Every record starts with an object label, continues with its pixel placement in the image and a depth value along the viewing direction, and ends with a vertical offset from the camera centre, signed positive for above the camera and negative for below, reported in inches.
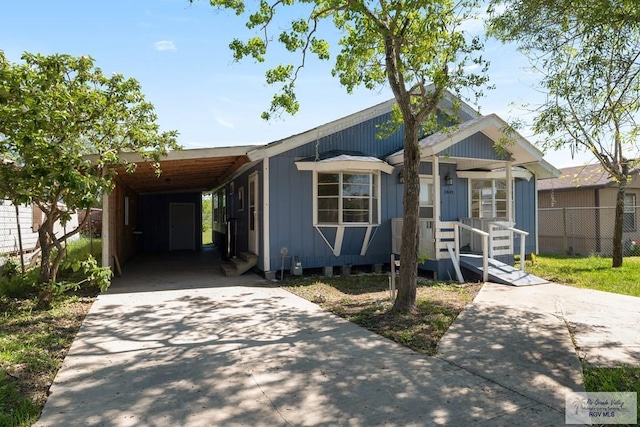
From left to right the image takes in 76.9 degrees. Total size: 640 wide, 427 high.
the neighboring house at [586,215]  578.9 -8.5
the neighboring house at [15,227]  482.1 -14.3
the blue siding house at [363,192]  349.7 +19.4
